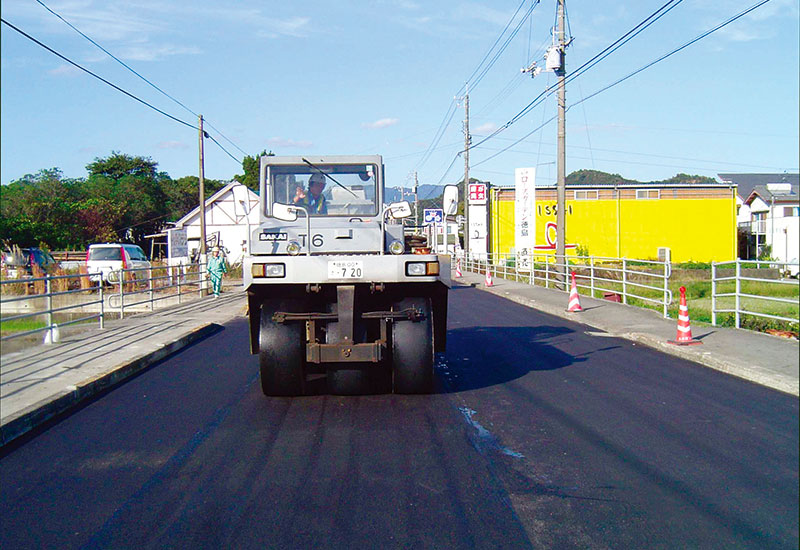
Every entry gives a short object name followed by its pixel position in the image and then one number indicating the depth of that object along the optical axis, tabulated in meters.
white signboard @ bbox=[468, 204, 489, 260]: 46.50
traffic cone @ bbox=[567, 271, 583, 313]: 17.73
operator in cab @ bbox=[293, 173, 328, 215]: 9.09
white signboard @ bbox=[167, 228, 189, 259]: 28.72
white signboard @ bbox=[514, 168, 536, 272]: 32.31
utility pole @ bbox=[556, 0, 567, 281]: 24.31
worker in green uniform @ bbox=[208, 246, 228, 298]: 26.09
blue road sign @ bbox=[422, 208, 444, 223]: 29.63
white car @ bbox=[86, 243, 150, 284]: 23.94
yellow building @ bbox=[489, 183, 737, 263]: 50.69
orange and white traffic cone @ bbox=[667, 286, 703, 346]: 11.38
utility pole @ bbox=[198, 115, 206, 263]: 30.60
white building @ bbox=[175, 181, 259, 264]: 50.00
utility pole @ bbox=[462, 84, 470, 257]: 45.19
